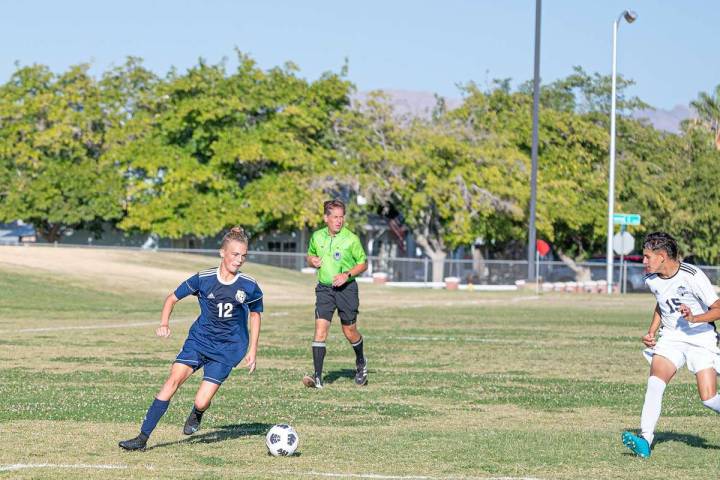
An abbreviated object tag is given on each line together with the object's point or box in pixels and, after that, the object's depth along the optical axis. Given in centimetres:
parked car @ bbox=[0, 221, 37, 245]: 8719
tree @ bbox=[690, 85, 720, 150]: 8856
